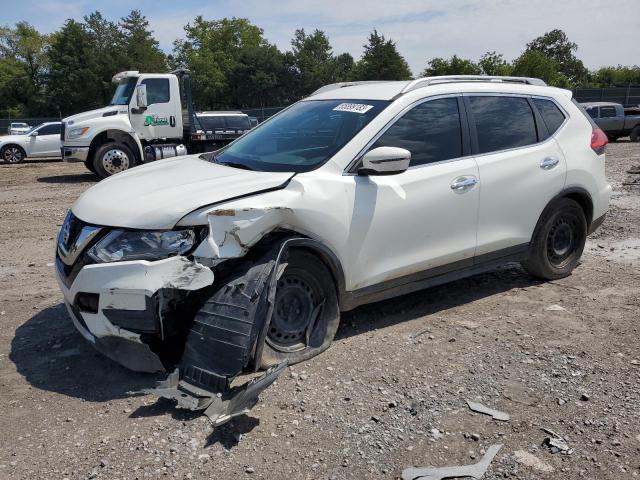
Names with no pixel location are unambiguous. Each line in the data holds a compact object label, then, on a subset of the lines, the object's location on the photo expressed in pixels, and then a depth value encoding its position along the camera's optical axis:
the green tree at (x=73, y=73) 54.88
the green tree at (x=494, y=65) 55.81
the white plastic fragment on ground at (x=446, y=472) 2.69
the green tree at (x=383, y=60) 57.28
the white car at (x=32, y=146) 20.03
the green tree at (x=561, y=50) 79.81
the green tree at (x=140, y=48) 55.78
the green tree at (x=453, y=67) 52.19
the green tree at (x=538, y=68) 51.66
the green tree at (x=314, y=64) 65.94
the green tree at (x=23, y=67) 63.66
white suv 3.31
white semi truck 14.08
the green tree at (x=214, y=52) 66.94
